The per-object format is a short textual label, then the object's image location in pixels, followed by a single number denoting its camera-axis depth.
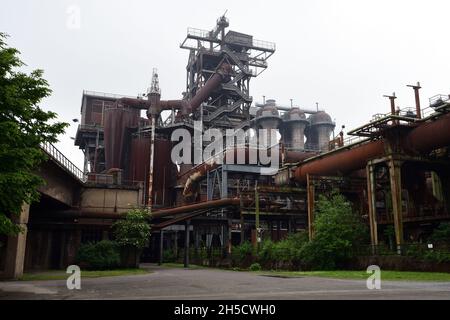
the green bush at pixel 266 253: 31.95
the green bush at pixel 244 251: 34.53
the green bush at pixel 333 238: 26.64
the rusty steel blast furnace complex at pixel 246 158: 28.34
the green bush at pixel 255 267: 30.95
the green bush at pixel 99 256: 29.28
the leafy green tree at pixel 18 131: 11.30
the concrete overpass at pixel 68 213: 29.98
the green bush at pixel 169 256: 49.38
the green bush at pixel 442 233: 24.46
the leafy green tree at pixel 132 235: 30.42
